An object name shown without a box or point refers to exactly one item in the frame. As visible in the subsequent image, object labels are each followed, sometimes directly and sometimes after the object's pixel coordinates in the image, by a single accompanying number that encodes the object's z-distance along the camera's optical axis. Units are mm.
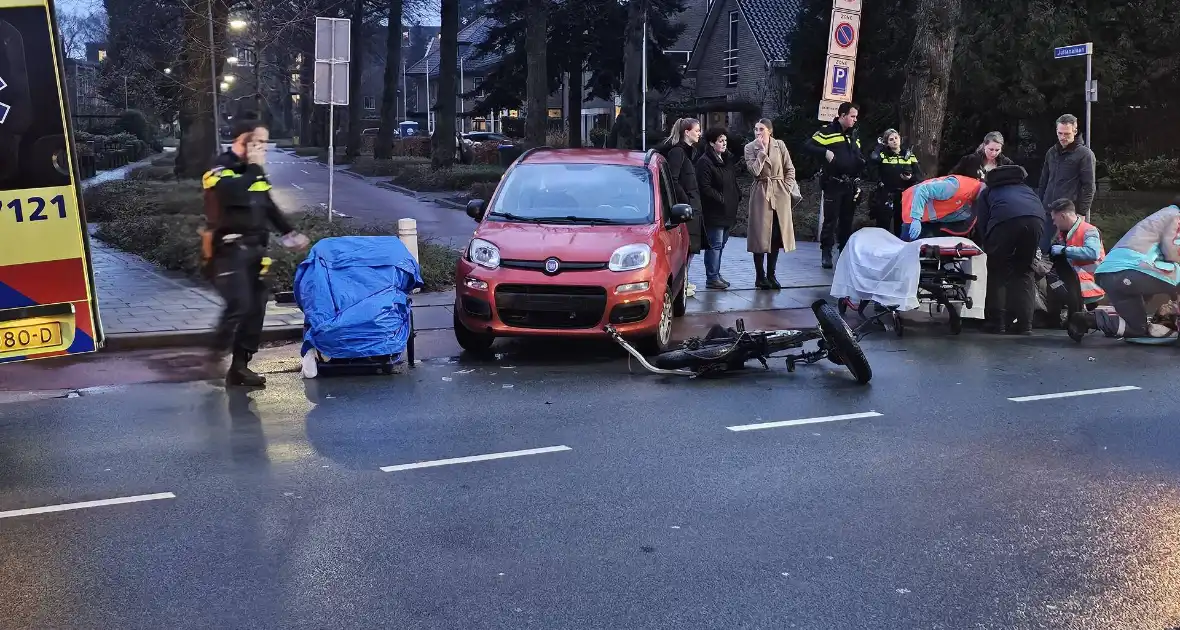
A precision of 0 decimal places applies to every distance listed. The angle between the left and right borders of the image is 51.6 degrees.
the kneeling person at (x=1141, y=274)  10367
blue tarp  9039
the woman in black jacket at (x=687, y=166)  12531
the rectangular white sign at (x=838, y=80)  16797
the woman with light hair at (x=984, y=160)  12133
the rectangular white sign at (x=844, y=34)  16828
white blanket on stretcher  10734
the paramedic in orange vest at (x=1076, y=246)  11031
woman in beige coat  13609
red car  9492
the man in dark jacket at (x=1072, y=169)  12242
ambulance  6645
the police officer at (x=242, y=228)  8359
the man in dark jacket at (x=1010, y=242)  10984
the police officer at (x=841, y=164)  14469
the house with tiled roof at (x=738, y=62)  51562
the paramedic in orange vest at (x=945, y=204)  11578
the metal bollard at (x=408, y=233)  12121
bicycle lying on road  8797
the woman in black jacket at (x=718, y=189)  13273
